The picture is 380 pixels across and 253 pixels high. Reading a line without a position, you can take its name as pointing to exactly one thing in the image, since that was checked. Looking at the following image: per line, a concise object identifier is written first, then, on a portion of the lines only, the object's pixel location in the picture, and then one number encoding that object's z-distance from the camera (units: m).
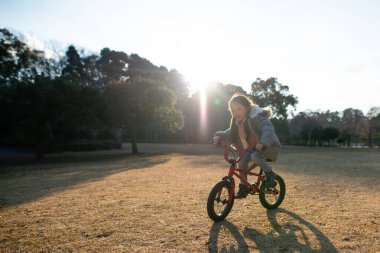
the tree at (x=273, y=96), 59.88
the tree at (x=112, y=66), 65.69
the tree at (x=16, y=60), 21.80
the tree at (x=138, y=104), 28.22
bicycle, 4.83
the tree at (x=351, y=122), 65.07
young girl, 5.06
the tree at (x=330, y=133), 60.62
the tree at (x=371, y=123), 60.66
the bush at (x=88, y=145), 33.84
